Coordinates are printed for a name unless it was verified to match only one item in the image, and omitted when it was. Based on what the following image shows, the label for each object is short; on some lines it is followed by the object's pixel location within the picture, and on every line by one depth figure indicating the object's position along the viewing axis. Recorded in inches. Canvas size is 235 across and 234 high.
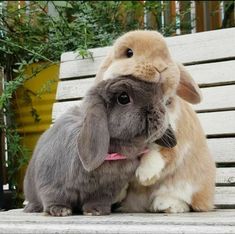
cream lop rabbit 57.4
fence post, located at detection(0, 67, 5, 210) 104.6
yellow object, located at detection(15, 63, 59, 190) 115.2
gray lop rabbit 56.6
